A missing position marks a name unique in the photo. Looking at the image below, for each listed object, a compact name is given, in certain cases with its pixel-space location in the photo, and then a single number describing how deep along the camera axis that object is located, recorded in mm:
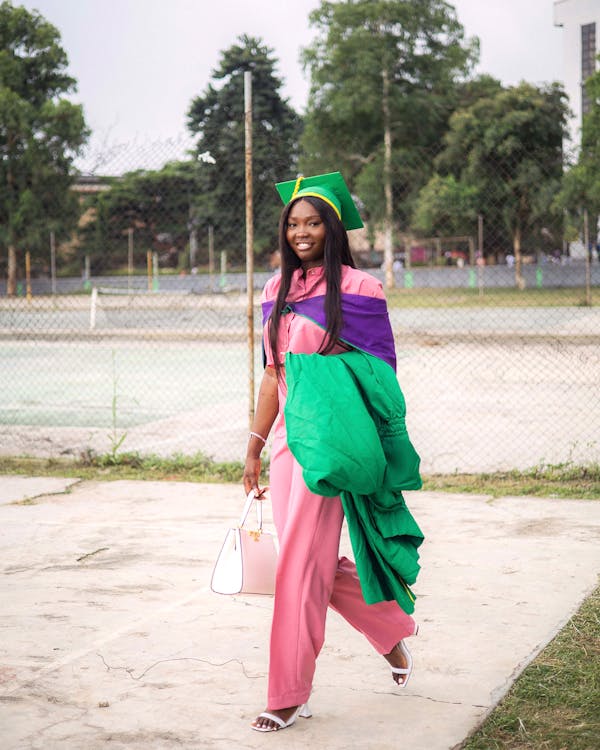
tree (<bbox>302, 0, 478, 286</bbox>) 40312
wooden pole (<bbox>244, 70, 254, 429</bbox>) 7297
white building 52197
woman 3180
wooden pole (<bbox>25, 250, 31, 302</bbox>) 9838
